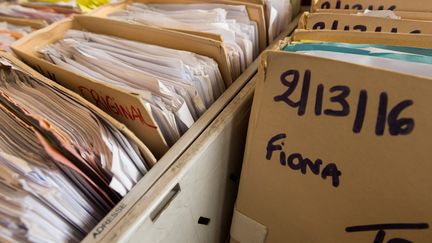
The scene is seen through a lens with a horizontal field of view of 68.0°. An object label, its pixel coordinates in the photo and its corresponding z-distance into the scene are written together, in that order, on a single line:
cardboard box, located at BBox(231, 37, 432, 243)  0.48
